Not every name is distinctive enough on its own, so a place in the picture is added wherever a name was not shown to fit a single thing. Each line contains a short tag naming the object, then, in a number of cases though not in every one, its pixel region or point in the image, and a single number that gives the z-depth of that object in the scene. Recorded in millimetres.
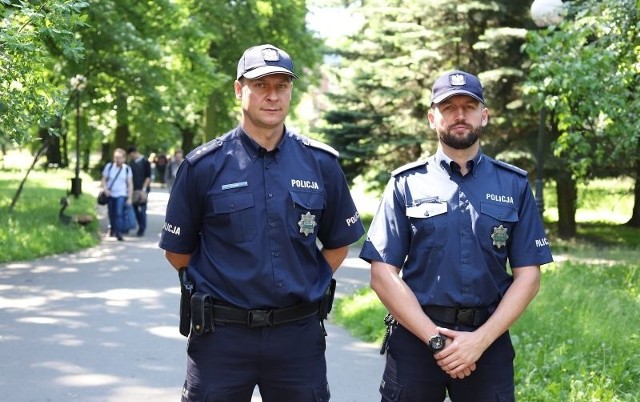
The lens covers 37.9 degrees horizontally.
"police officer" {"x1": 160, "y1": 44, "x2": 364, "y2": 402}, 3830
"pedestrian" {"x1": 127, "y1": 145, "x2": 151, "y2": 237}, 19453
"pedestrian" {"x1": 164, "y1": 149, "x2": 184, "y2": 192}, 36469
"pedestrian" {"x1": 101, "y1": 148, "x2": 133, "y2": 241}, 18109
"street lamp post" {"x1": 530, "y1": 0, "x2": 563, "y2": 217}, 11930
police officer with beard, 3898
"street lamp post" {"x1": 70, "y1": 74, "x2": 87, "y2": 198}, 21094
